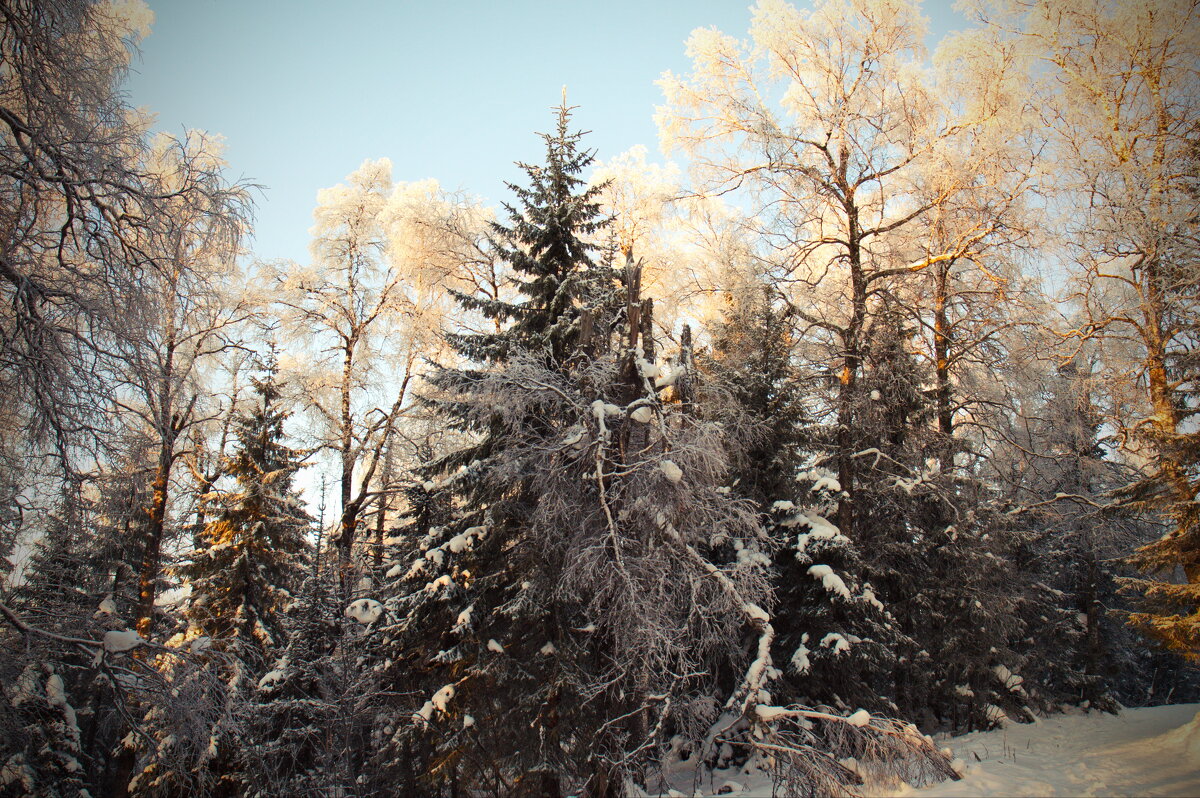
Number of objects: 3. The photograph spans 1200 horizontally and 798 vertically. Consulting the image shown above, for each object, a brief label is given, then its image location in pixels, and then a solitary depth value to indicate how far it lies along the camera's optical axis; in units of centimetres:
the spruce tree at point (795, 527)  938
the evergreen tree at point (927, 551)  1077
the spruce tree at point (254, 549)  1120
